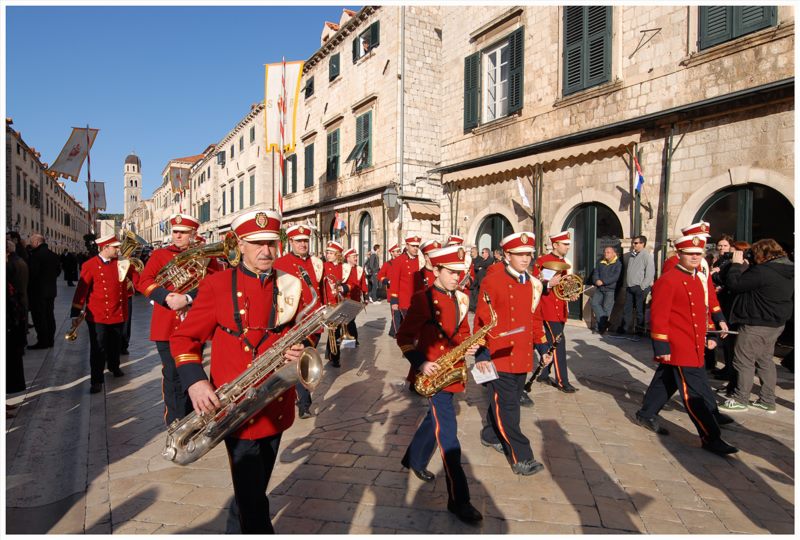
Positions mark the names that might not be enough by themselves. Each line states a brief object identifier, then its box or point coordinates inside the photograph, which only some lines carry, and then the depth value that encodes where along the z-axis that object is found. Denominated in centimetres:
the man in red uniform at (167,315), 476
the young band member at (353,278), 886
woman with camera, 570
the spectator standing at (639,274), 1020
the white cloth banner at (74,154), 2050
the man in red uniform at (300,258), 652
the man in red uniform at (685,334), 479
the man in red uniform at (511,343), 418
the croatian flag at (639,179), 1031
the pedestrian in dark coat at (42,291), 961
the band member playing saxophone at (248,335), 276
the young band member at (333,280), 726
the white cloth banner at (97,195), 2474
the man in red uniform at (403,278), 872
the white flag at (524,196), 1289
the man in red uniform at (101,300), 679
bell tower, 11819
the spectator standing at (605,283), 1065
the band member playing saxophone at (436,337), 368
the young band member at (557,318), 656
